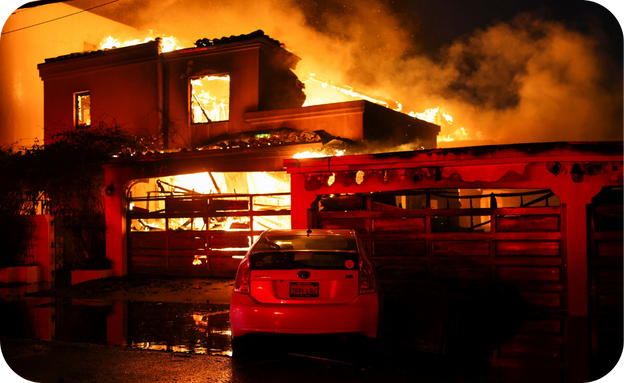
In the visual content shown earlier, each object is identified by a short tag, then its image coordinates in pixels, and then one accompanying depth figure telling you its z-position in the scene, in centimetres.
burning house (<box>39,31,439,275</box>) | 1452
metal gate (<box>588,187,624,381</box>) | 973
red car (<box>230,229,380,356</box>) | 638
